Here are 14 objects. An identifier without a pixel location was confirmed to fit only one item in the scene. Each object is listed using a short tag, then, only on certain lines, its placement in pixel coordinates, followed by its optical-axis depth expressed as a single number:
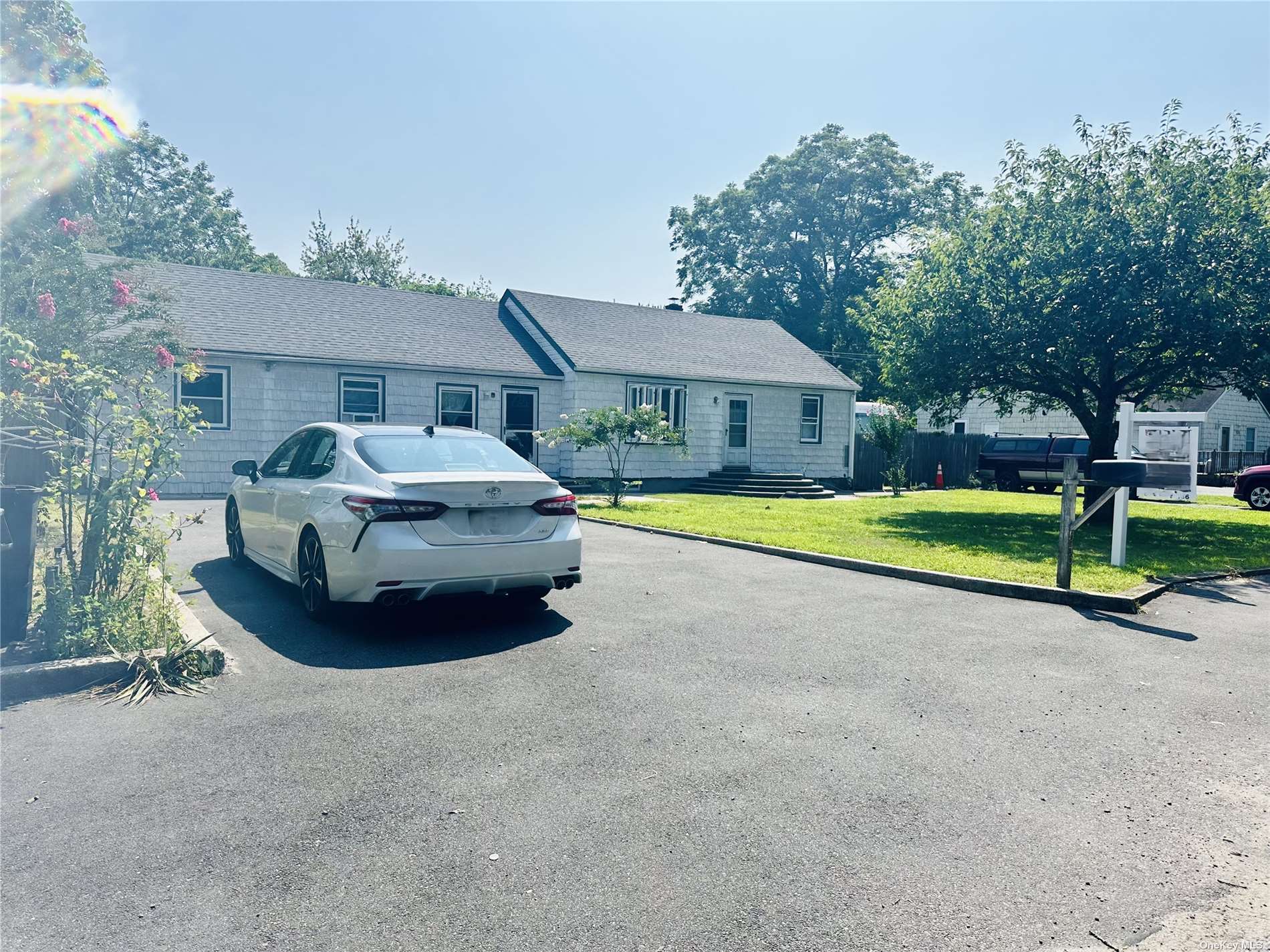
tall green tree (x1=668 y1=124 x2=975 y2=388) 51.28
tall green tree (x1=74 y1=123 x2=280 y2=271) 47.28
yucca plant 4.90
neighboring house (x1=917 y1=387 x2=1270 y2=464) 41.00
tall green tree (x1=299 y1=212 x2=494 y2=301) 51.31
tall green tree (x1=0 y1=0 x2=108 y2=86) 12.78
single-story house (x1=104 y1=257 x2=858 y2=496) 18.73
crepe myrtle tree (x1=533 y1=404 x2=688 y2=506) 17.97
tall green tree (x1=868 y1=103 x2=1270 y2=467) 13.95
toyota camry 6.04
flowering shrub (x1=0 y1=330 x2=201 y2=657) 5.29
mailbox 8.23
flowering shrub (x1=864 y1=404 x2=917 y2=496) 25.08
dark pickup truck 27.72
